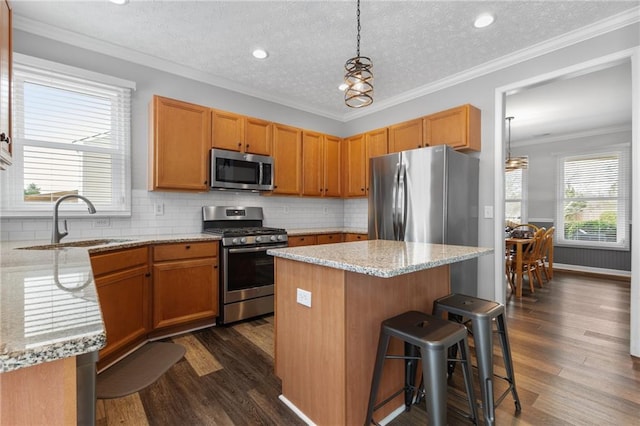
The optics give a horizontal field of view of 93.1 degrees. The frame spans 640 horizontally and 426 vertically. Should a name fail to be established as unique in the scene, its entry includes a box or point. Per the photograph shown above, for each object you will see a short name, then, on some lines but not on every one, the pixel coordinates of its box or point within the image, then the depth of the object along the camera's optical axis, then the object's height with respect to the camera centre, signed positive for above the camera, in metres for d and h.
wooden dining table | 4.29 -0.66
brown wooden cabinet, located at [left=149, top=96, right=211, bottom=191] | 2.97 +0.68
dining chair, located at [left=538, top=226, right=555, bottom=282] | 4.91 -0.67
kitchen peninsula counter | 0.50 -0.23
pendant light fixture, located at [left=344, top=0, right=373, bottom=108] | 1.91 +0.86
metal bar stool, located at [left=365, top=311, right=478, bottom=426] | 1.25 -0.61
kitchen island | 1.46 -0.56
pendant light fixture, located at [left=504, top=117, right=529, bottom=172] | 5.22 +0.86
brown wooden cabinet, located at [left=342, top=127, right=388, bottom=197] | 4.09 +0.80
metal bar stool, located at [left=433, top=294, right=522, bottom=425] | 1.50 -0.64
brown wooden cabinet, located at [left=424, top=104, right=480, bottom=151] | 3.12 +0.91
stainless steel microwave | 3.30 +0.47
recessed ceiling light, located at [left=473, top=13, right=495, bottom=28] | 2.41 +1.57
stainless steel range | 3.02 -0.58
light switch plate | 3.14 +0.01
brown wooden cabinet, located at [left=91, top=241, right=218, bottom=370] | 2.21 -0.68
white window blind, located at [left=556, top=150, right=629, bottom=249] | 5.33 +0.25
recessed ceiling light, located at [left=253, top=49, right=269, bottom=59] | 2.96 +1.57
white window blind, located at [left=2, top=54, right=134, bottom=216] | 2.50 +0.65
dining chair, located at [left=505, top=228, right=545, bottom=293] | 4.50 -0.70
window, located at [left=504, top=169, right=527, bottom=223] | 6.45 +0.37
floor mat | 1.83 -1.10
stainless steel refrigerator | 2.84 +0.12
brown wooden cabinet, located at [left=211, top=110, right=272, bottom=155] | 3.36 +0.92
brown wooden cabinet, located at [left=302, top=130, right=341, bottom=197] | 4.18 +0.68
